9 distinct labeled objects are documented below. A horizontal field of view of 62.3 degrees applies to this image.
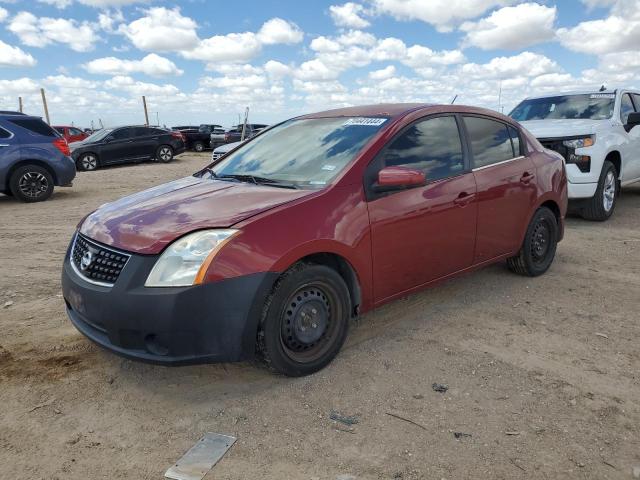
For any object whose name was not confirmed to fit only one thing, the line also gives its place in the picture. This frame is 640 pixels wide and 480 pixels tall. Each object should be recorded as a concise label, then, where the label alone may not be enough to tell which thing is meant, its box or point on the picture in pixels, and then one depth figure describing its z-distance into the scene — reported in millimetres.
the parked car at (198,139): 27047
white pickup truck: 7145
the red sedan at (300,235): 2742
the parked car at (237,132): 25141
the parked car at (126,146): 17719
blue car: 9648
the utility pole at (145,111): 34500
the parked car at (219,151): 13300
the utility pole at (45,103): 33250
